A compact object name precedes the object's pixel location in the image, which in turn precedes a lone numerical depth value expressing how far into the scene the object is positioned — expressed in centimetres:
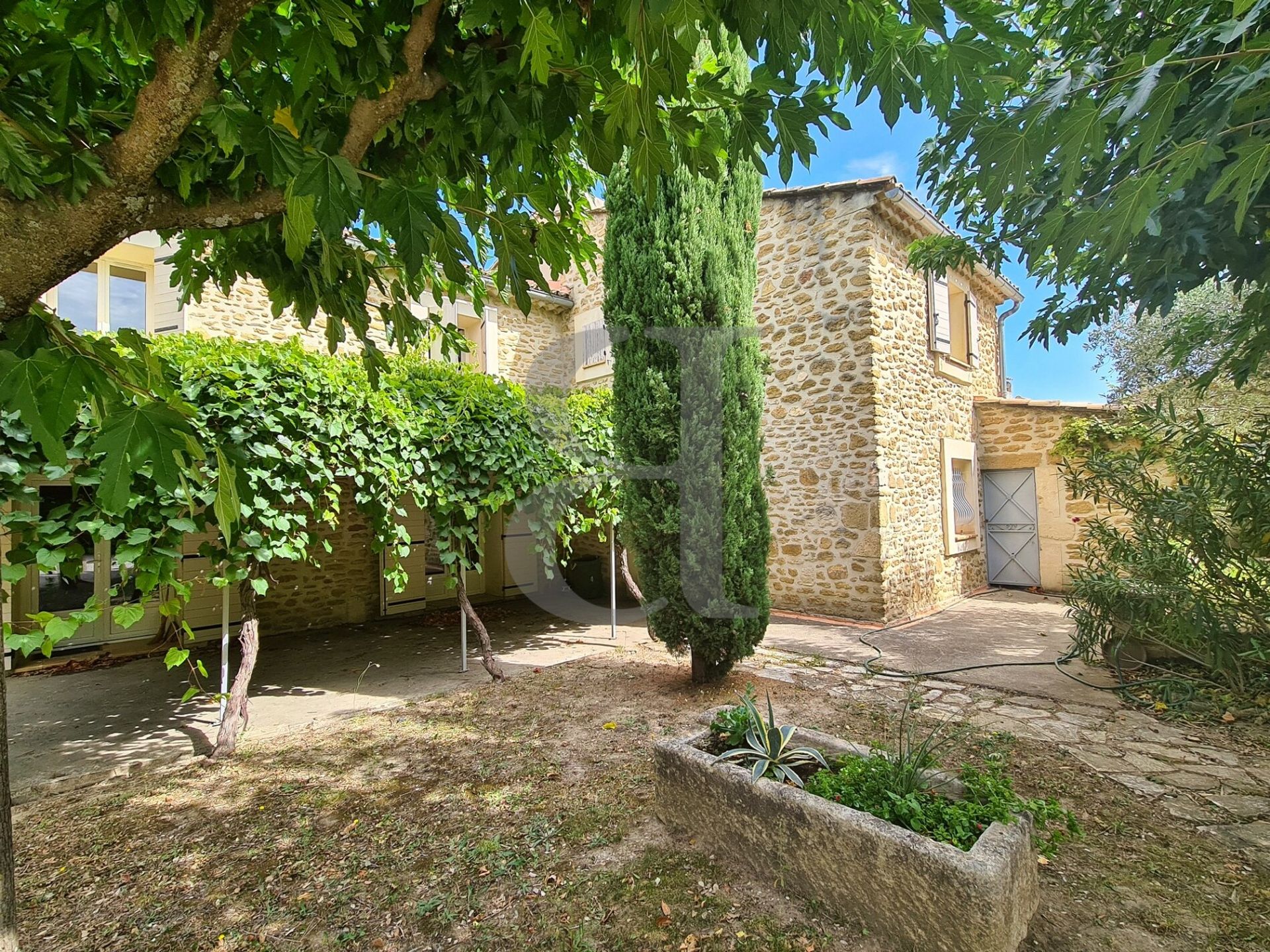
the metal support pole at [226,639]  402
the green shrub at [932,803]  193
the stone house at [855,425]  668
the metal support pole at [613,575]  677
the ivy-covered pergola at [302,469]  303
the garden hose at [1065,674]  416
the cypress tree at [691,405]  423
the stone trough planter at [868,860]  171
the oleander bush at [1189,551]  380
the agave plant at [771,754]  235
